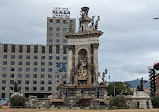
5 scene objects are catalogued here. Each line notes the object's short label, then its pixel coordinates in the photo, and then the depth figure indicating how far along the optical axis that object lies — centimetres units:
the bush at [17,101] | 6198
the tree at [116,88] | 11581
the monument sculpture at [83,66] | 6775
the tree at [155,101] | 6741
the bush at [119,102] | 5897
